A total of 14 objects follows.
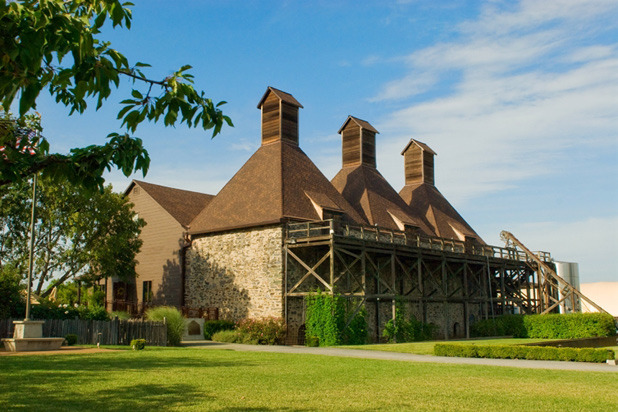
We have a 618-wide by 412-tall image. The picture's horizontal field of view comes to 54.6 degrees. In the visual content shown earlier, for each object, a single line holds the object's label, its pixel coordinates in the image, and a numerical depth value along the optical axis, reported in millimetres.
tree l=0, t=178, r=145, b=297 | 30203
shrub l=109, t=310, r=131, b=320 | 27603
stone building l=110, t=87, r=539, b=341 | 29250
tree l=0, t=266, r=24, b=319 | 25359
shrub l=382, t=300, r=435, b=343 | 30578
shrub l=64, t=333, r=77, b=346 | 21984
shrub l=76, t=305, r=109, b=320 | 25922
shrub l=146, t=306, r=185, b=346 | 24094
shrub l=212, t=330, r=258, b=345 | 27734
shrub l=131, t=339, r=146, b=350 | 20172
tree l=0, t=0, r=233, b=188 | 4436
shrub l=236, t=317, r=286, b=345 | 27625
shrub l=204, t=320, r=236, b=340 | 29391
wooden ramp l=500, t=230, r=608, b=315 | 41875
